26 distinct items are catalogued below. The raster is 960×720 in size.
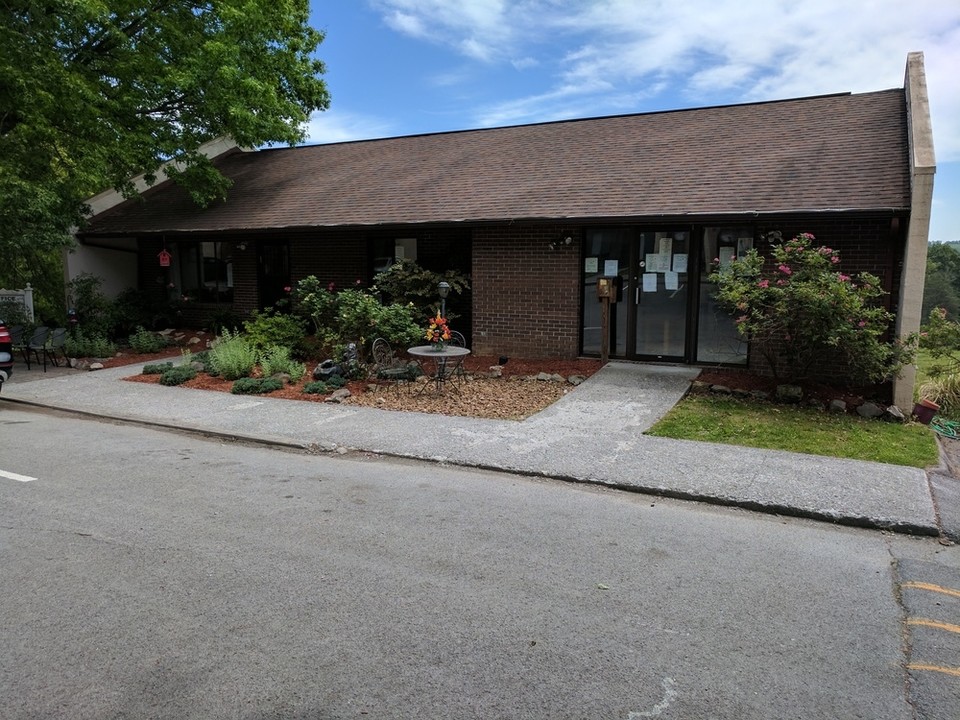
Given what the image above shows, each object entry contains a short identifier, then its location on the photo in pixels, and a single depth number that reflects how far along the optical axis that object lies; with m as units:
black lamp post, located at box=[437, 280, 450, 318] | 10.80
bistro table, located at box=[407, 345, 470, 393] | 9.84
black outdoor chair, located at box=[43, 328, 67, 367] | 13.02
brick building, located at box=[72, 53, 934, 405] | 10.16
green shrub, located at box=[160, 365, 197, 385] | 11.29
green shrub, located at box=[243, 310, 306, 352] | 12.82
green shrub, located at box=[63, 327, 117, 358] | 13.90
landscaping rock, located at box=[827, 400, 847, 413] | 9.00
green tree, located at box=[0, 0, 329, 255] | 12.69
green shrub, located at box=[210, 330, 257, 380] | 11.50
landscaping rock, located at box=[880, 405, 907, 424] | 8.64
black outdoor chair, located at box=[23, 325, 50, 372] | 12.96
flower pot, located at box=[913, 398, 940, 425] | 8.86
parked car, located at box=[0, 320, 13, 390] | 9.88
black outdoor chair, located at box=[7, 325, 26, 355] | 13.12
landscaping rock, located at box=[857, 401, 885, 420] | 8.79
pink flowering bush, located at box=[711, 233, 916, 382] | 8.46
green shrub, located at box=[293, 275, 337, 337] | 12.17
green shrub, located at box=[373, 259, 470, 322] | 13.03
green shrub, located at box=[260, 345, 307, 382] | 11.36
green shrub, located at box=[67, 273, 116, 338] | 15.83
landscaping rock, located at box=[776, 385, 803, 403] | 9.24
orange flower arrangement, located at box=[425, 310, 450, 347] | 10.11
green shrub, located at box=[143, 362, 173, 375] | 11.88
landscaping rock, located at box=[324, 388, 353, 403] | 9.91
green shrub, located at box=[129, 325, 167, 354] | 14.61
